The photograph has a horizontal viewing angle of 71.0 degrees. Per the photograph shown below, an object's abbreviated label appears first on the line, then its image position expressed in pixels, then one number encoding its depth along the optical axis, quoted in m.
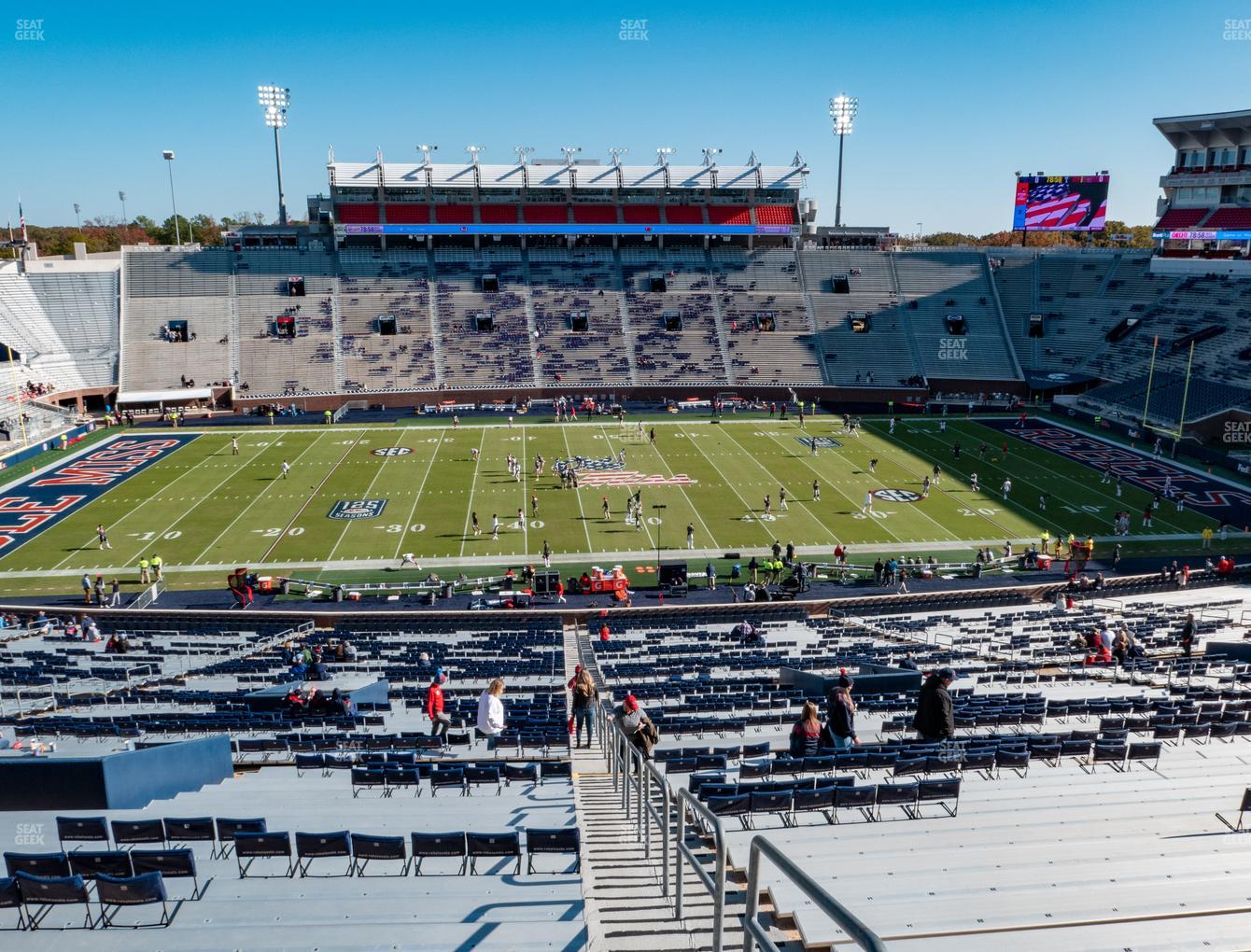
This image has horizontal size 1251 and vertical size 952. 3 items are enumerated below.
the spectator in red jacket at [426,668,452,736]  14.45
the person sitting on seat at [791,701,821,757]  11.41
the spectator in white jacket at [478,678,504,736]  12.21
